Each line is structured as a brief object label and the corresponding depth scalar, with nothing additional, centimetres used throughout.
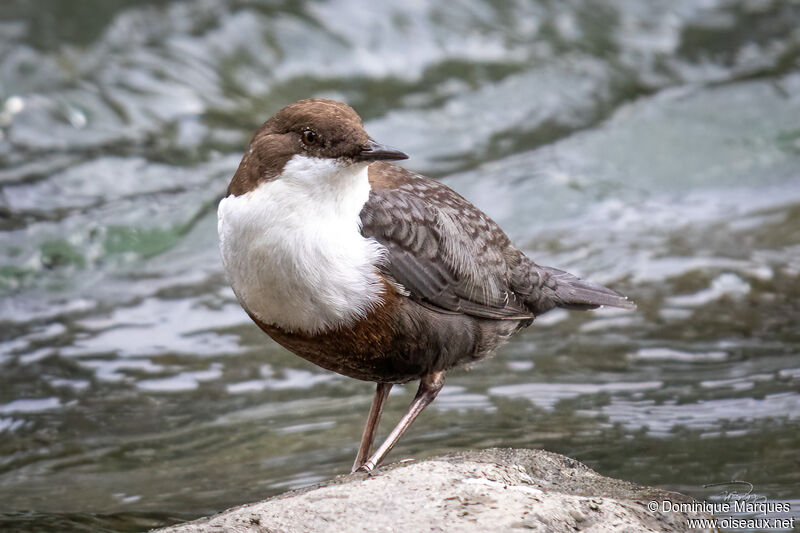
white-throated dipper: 664
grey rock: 569
